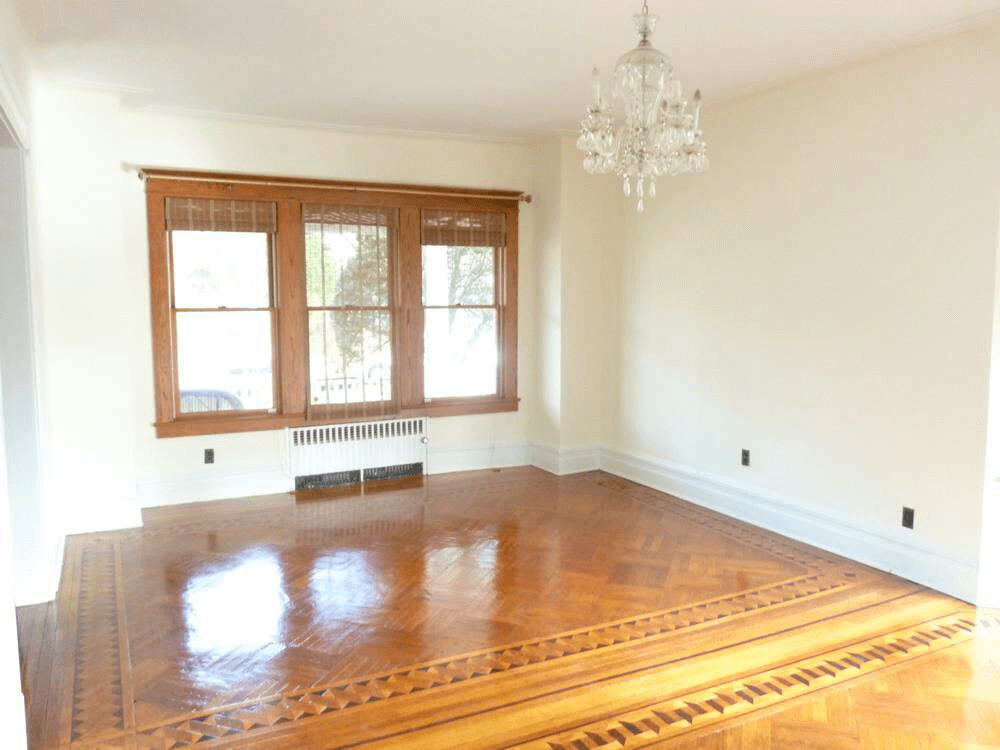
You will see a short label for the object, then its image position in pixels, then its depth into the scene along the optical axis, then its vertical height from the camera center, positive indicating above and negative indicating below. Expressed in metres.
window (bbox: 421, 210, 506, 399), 6.53 +0.19
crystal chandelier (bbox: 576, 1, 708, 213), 2.94 +0.77
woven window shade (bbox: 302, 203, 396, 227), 6.02 +0.86
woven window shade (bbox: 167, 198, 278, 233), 5.58 +0.81
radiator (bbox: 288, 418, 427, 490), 6.15 -1.03
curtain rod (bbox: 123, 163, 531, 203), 5.48 +1.08
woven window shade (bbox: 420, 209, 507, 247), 6.45 +0.80
